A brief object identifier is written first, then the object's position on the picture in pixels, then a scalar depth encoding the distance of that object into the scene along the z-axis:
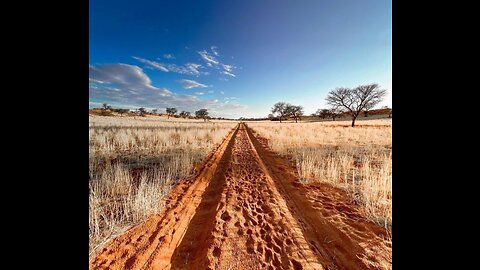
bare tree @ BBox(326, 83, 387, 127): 28.88
